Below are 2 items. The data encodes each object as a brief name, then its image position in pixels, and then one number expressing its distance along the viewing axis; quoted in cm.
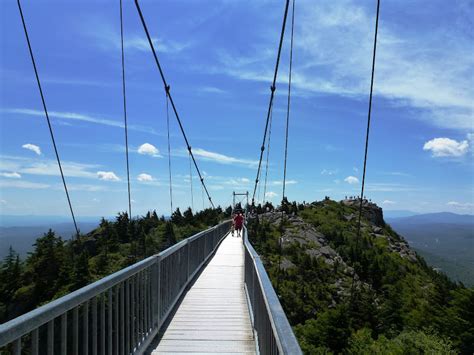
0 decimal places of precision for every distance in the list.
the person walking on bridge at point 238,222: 2742
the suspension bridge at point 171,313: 276
